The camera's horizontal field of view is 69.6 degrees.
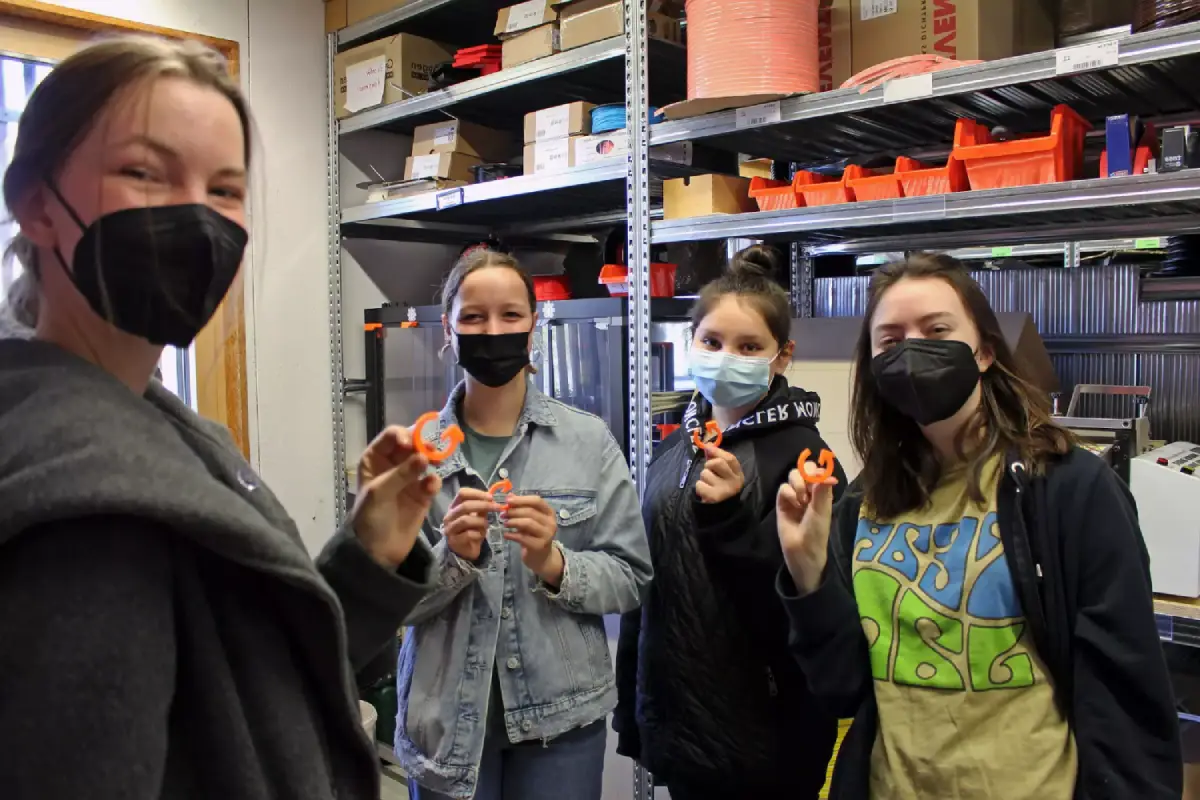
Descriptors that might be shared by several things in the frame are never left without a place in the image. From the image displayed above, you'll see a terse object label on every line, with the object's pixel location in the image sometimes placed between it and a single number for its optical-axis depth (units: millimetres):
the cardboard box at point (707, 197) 2271
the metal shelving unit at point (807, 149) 1752
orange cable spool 1956
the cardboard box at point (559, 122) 2627
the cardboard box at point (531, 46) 2633
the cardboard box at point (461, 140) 3104
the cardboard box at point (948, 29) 1932
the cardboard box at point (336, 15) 3236
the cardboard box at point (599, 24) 2414
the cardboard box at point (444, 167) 3076
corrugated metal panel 2125
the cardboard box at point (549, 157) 2637
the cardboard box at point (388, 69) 3080
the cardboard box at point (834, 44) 2166
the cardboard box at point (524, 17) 2627
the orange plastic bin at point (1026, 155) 1745
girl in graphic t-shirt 1175
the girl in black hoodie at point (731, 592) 1565
